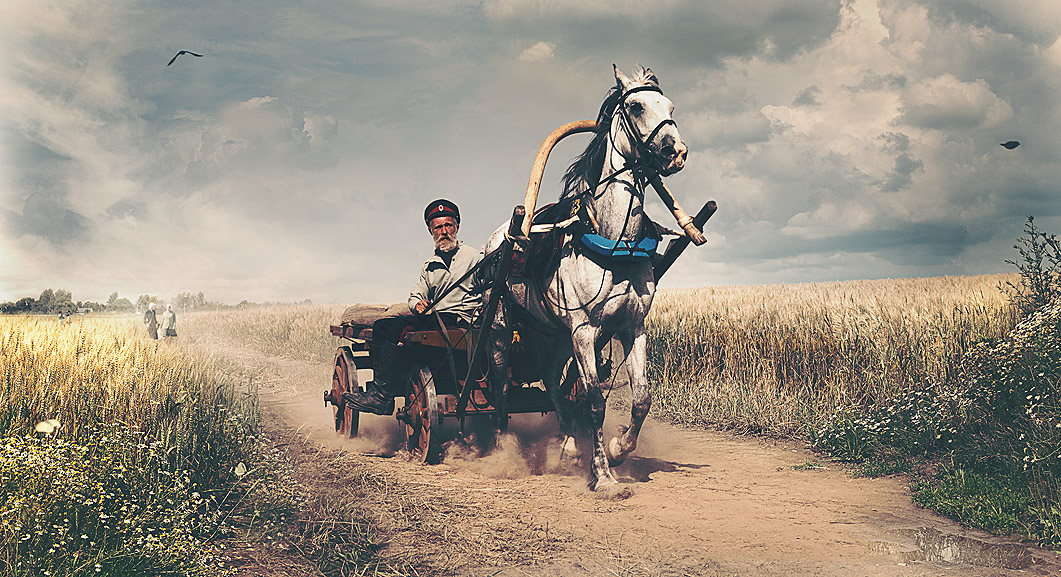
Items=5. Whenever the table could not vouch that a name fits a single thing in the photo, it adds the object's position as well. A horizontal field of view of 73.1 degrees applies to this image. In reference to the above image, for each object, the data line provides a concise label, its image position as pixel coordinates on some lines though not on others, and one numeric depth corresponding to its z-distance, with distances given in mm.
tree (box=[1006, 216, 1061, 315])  6746
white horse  5562
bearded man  7062
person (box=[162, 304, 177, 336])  19406
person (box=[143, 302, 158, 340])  18984
